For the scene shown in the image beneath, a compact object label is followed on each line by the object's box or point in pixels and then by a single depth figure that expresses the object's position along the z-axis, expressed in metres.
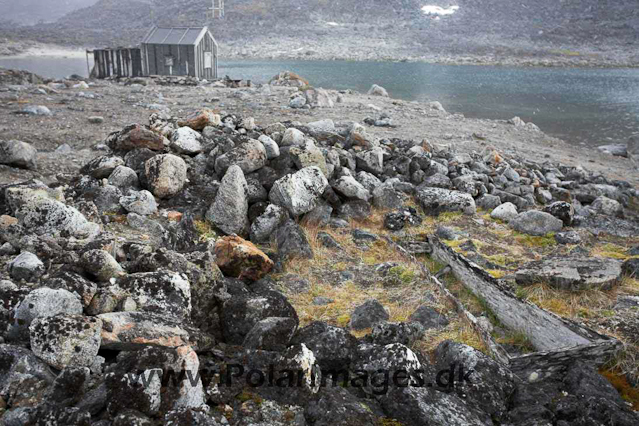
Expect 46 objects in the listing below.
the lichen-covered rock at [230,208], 6.09
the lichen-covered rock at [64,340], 2.77
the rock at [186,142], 7.00
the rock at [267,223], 6.14
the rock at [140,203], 5.77
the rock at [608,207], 8.48
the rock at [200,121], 7.87
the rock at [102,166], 6.38
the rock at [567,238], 6.39
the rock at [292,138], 7.55
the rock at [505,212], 7.21
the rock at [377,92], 24.02
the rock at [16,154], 6.73
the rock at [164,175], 6.23
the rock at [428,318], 4.44
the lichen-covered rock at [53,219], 4.38
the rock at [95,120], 10.34
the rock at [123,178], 6.20
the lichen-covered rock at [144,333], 2.97
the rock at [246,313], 3.84
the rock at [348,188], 7.10
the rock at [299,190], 6.36
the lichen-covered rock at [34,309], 3.00
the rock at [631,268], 5.13
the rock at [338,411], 2.60
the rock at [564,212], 7.15
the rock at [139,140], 6.78
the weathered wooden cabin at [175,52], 24.55
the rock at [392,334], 3.78
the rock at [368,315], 4.32
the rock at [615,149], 16.67
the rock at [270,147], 7.14
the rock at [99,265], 3.58
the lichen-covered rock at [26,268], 3.54
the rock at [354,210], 7.00
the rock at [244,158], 6.73
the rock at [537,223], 6.71
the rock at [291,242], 5.73
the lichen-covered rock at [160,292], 3.49
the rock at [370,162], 8.17
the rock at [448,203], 7.46
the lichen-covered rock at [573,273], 4.69
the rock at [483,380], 3.08
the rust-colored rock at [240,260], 4.97
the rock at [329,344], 3.31
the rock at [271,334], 3.37
